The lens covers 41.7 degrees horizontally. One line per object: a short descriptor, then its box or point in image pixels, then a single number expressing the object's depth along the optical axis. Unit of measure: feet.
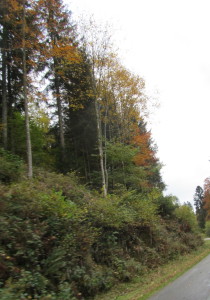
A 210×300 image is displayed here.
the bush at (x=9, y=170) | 35.35
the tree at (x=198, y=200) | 335.51
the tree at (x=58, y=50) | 55.90
